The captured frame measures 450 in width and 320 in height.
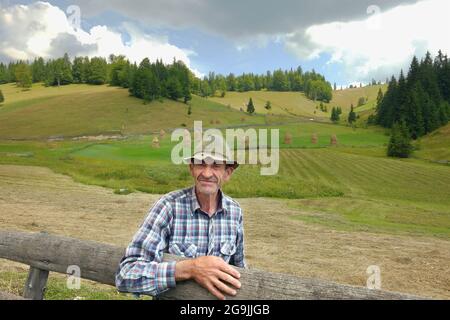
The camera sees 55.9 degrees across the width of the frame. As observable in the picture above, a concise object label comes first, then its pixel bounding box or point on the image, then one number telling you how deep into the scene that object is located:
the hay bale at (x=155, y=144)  67.60
